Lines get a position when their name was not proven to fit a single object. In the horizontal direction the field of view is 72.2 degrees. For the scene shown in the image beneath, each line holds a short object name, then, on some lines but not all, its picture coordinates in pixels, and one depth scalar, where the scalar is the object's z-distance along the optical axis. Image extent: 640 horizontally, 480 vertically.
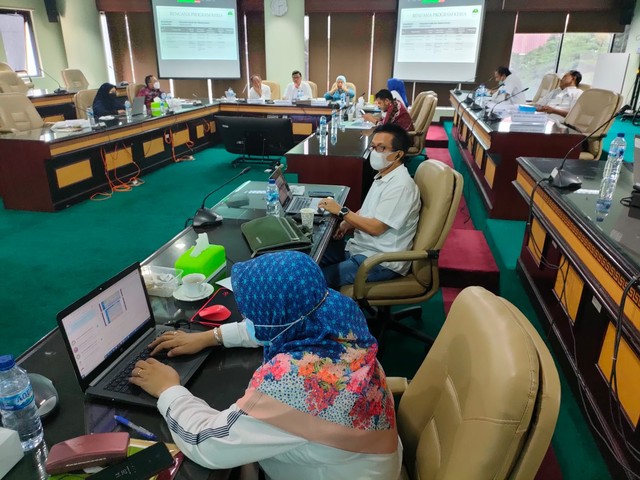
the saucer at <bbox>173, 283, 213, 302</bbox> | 1.49
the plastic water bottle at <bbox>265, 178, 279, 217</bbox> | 2.26
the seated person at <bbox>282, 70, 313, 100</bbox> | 7.31
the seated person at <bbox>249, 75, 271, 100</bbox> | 7.27
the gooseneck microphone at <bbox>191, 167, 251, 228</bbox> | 2.12
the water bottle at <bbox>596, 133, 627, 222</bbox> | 1.93
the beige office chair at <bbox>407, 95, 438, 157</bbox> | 5.21
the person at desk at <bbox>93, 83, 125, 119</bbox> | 5.43
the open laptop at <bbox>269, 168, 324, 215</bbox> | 2.31
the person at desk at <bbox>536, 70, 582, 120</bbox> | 5.40
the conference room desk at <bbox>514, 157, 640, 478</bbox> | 1.44
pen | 0.96
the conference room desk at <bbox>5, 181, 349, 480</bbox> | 0.91
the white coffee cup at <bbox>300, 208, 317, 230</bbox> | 2.06
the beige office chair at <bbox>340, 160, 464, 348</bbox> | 1.96
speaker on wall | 8.82
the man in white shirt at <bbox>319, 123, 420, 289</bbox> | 2.08
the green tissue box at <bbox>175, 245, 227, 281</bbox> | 1.62
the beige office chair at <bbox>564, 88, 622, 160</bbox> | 4.13
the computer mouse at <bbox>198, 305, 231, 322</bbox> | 1.38
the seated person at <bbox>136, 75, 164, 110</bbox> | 6.57
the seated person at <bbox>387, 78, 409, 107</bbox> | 6.06
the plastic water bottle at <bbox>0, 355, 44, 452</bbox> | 0.92
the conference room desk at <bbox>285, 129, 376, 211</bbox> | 3.61
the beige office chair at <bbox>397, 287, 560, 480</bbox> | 0.73
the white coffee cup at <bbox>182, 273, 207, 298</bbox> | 1.51
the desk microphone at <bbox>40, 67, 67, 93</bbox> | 9.12
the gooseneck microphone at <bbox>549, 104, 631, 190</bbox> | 2.20
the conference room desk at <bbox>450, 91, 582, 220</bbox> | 3.53
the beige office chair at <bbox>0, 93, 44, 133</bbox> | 4.72
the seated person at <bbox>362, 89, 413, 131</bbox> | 4.81
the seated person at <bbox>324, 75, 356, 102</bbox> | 6.70
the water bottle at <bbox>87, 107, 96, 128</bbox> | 4.69
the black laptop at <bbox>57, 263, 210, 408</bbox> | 1.04
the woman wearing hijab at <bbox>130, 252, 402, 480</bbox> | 0.86
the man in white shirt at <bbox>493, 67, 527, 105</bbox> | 6.42
